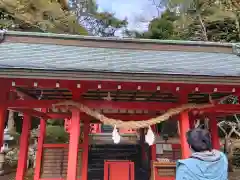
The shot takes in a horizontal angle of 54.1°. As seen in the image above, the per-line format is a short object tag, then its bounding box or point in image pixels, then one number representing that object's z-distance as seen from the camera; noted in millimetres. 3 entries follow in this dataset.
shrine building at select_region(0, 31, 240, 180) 4224
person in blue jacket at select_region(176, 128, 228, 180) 1640
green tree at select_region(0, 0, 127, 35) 12702
